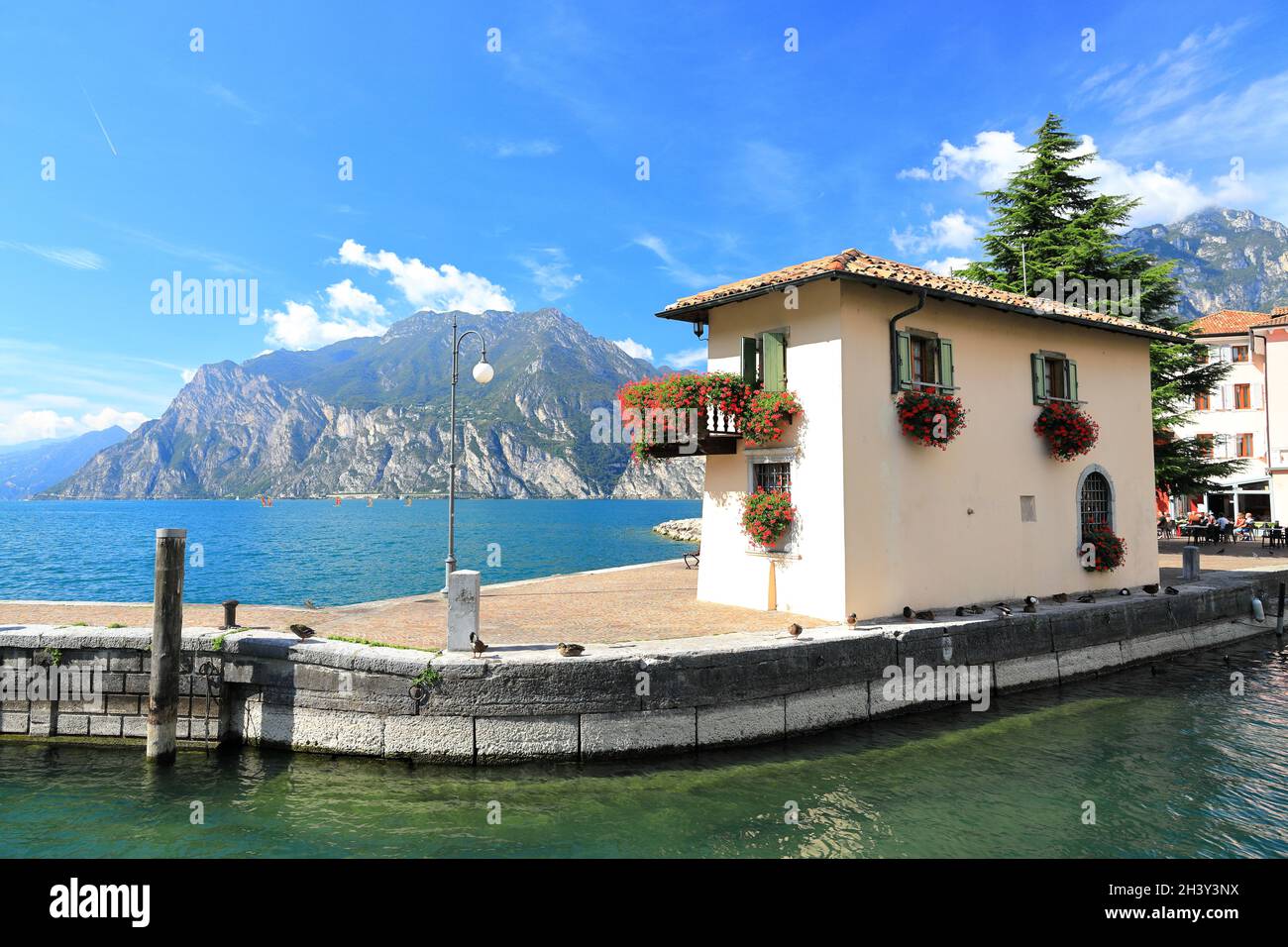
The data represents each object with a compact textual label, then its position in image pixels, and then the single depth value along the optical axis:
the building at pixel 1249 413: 35.38
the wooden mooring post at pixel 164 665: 9.05
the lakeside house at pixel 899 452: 12.34
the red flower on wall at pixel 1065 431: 15.10
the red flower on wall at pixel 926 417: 12.71
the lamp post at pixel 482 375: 14.44
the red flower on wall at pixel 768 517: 12.95
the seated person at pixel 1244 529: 32.47
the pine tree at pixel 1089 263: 25.88
